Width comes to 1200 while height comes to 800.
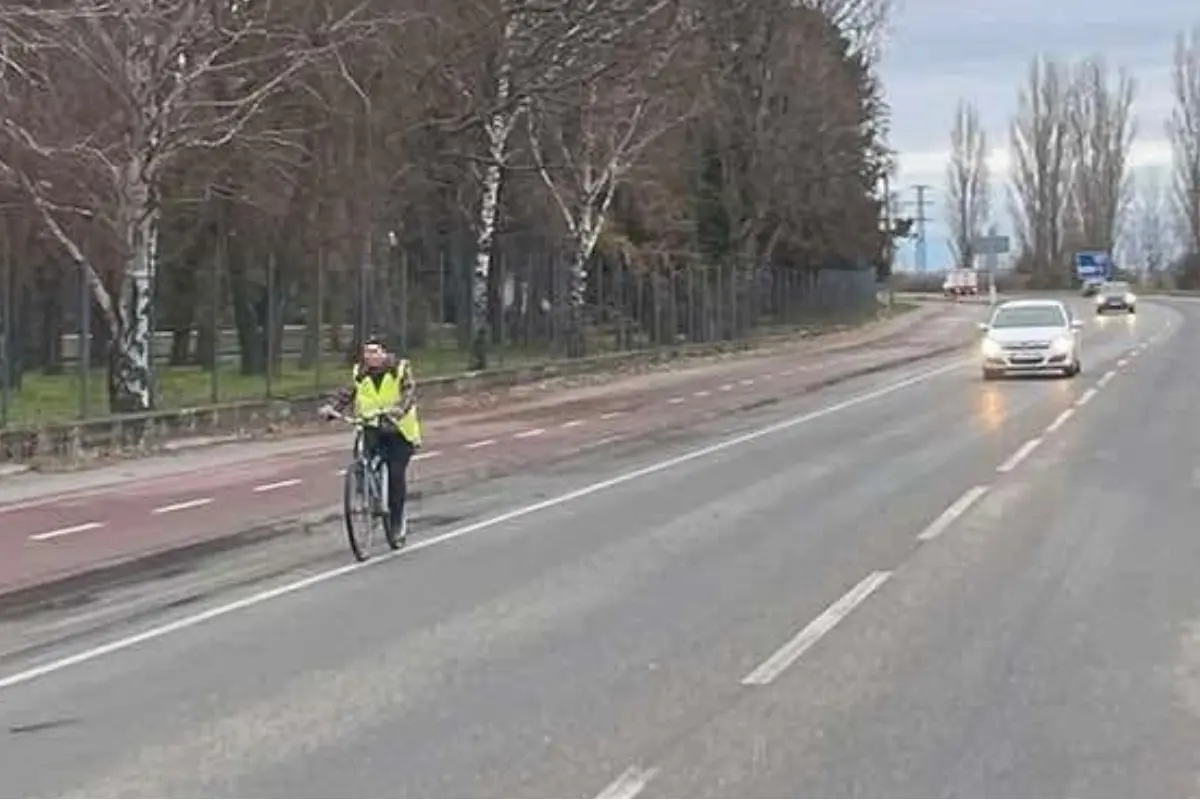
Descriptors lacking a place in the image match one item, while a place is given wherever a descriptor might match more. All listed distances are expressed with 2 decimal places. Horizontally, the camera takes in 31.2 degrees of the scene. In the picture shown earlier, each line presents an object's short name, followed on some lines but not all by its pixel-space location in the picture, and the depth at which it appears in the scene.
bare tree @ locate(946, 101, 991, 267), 158.00
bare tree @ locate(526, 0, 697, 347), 41.59
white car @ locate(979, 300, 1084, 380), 39.59
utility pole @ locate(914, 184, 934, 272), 149.05
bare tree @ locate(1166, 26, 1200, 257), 127.19
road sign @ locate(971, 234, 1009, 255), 140.38
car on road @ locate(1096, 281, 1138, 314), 91.88
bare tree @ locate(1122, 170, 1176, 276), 147.50
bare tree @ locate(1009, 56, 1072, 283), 139.38
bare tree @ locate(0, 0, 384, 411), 26.11
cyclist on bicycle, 15.72
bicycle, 15.25
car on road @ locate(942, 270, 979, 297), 137.25
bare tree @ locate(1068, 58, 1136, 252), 138.25
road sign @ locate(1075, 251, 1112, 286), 140.38
